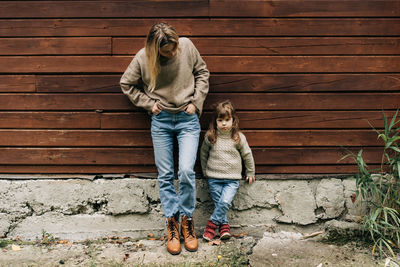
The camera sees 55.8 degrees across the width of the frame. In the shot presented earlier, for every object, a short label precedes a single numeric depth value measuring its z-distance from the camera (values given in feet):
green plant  11.48
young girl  11.86
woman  11.30
